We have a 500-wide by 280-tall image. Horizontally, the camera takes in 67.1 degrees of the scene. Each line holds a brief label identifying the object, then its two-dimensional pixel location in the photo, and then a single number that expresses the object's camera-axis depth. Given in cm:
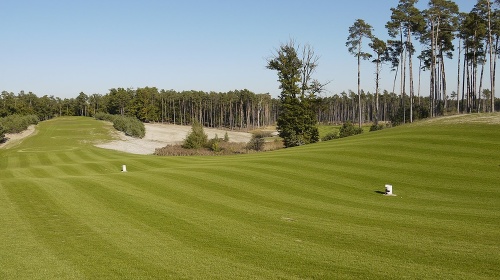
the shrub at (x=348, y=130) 5434
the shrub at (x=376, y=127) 5641
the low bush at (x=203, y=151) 5494
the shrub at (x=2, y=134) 6751
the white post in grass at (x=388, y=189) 1938
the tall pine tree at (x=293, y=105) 5584
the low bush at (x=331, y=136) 5728
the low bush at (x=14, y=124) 7600
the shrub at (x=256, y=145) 5906
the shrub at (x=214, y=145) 5756
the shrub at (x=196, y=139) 5978
